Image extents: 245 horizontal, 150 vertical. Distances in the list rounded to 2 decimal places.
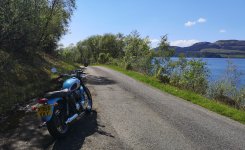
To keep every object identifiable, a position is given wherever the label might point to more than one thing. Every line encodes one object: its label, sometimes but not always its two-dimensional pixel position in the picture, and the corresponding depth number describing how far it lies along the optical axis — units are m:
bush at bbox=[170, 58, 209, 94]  11.01
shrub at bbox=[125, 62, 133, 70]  22.44
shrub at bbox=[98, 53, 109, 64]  47.01
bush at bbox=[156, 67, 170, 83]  12.74
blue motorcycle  4.08
